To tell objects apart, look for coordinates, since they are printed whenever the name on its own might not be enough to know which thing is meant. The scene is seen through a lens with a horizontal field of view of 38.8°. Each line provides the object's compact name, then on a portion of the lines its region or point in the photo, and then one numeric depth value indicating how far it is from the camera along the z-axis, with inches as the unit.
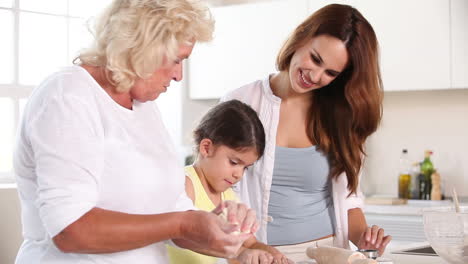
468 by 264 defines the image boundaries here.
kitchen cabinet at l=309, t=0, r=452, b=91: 153.6
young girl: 74.9
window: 161.5
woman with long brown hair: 82.9
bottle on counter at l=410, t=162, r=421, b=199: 164.9
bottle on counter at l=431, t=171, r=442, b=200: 161.0
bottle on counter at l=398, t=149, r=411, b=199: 166.4
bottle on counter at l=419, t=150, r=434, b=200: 163.6
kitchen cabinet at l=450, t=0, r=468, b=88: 151.6
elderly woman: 45.5
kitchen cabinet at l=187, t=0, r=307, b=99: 172.6
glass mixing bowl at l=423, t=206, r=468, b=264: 67.9
